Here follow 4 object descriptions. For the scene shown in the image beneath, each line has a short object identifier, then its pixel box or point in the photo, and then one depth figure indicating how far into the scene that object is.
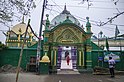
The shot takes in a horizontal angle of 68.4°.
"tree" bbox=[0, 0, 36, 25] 4.01
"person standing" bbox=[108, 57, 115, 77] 7.41
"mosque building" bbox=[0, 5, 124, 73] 9.78
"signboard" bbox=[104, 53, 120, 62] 9.90
